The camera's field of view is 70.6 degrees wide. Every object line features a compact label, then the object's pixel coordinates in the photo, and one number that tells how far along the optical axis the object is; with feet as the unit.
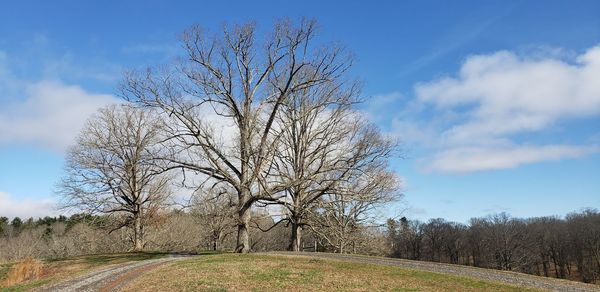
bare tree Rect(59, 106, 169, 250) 113.29
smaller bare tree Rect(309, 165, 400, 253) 86.21
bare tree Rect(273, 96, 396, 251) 95.76
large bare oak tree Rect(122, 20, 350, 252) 77.36
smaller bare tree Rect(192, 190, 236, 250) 84.45
